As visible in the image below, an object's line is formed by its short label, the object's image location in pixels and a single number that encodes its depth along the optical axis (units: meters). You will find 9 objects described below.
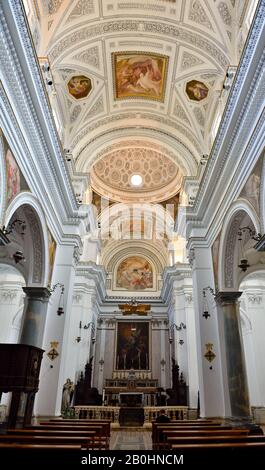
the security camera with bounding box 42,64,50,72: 10.05
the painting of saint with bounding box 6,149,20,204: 7.62
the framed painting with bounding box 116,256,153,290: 25.95
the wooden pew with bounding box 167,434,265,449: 3.93
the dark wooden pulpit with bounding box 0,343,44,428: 6.89
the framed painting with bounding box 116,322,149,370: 22.73
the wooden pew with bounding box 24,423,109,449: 5.41
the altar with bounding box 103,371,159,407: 17.91
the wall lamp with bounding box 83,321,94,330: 18.05
